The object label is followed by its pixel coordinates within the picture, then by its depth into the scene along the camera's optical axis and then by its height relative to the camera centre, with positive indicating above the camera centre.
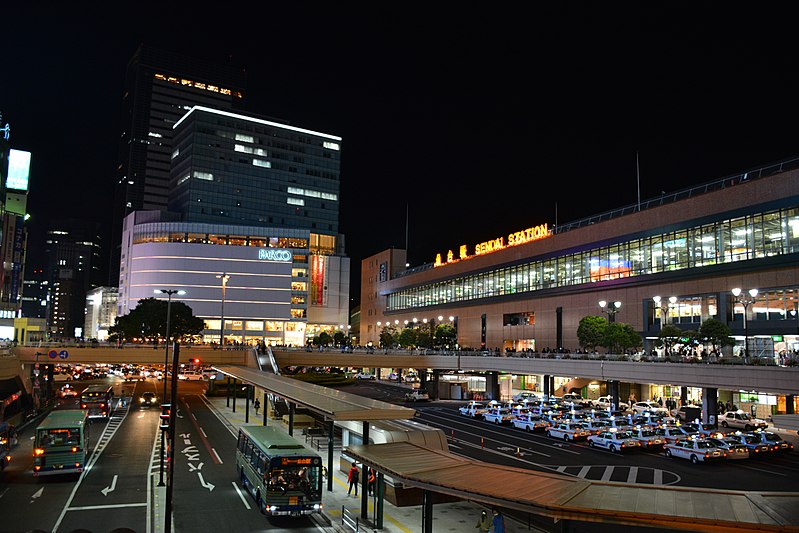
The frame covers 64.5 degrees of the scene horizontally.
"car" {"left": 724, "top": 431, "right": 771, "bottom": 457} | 43.28 -6.92
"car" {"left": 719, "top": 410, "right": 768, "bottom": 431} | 52.97 -6.84
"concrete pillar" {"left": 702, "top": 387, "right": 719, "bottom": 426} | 51.34 -5.16
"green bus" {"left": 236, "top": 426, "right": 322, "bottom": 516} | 24.50 -5.70
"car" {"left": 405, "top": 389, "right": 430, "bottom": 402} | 82.31 -7.75
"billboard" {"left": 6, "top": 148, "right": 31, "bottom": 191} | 118.11 +30.18
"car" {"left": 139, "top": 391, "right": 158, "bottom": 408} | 70.75 -7.64
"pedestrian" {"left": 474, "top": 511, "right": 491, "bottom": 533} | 22.32 -6.59
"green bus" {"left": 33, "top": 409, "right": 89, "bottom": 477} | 31.14 -5.84
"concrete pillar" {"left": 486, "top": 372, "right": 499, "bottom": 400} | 84.69 -6.42
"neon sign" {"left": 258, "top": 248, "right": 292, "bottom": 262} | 167.25 +21.02
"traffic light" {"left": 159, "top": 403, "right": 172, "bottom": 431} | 33.41 -4.60
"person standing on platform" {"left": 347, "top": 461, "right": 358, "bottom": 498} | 28.97 -6.47
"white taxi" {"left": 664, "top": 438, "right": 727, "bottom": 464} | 41.47 -7.24
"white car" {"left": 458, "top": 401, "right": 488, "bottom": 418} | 64.81 -7.43
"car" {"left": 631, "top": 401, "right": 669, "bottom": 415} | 64.75 -6.97
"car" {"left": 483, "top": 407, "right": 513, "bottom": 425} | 60.53 -7.50
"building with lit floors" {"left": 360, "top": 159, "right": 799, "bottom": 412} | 58.90 +8.09
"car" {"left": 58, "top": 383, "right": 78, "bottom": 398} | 74.17 -7.40
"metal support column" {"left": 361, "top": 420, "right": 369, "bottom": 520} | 24.11 -5.98
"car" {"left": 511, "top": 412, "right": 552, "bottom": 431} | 55.72 -7.43
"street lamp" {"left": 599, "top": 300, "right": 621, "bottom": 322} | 74.25 +3.84
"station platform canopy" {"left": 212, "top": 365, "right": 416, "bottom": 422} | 25.11 -3.04
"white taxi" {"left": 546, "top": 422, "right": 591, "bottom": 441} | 50.22 -7.38
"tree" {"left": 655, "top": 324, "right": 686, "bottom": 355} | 61.56 +0.55
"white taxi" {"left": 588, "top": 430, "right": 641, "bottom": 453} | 45.50 -7.34
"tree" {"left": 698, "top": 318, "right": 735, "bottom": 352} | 55.81 +0.75
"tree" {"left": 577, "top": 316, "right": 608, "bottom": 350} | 70.50 +0.95
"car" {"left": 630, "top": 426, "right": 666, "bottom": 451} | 46.03 -7.12
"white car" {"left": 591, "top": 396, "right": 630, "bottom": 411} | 67.43 -7.04
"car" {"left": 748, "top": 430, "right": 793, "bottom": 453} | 44.12 -6.86
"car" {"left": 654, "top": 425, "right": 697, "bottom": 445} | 46.78 -6.82
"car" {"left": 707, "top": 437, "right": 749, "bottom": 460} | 42.06 -7.09
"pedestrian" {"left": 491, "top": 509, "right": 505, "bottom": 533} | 19.36 -5.64
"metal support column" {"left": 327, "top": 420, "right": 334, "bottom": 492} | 29.41 -6.06
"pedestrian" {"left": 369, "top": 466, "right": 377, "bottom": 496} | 25.20 -5.85
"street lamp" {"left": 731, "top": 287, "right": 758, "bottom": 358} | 58.78 +4.14
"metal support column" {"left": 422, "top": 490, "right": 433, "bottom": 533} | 18.52 -5.16
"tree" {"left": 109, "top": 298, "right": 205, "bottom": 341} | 108.44 +1.76
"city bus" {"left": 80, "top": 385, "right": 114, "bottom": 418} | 57.06 -6.44
